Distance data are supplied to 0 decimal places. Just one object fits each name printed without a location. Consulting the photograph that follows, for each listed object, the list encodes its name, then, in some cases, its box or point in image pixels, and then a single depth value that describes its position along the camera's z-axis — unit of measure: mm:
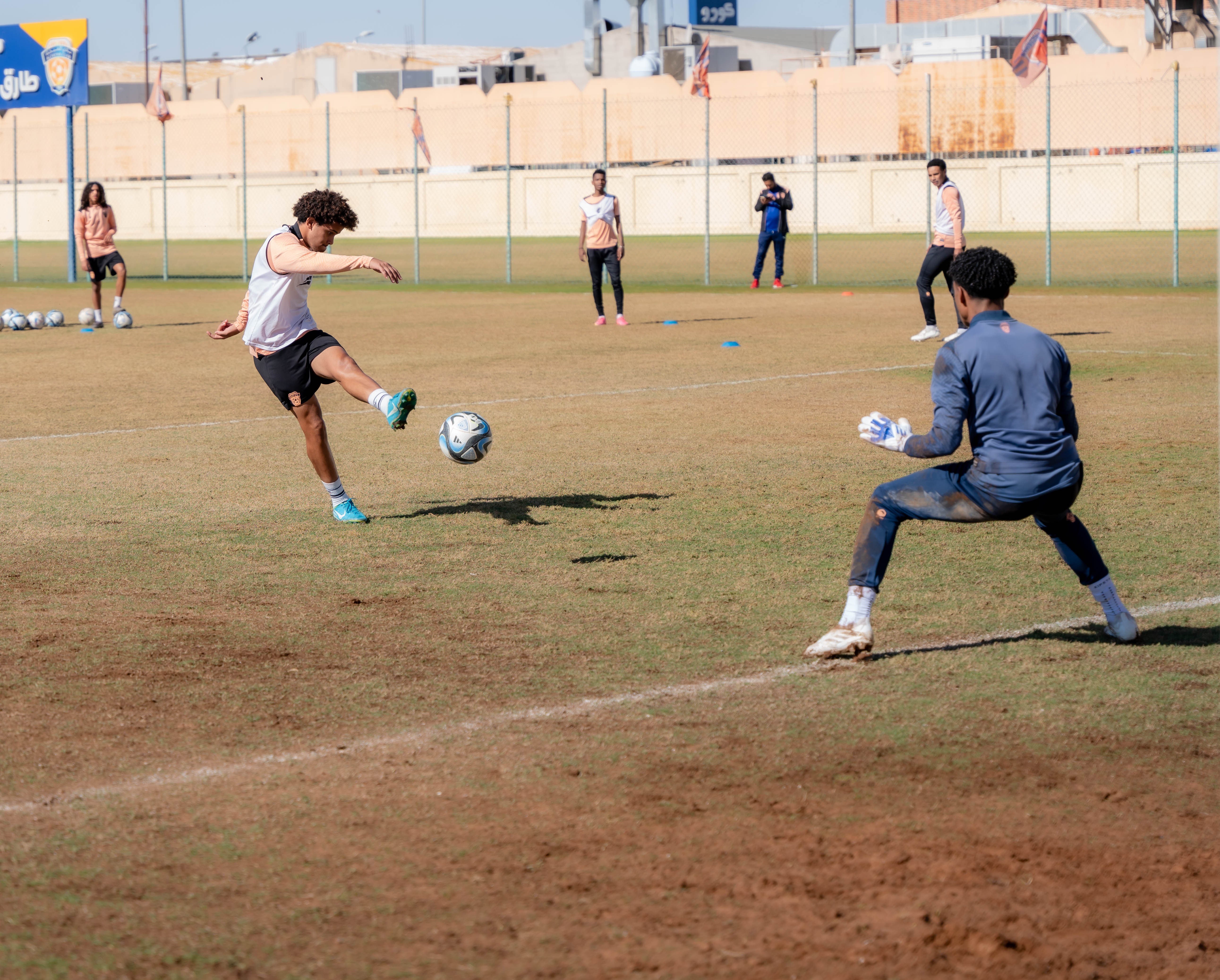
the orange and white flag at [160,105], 37969
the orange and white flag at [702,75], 33156
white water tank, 64000
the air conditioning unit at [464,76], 69438
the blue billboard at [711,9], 87438
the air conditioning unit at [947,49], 56125
